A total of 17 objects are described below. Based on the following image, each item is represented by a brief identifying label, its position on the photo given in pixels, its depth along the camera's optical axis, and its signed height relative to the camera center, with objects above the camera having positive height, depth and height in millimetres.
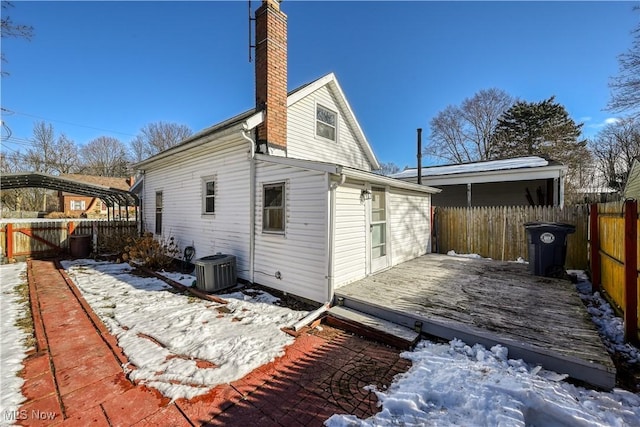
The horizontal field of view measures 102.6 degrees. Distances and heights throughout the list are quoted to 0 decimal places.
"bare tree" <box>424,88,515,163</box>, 26625 +9060
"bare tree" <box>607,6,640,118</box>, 12117 +6190
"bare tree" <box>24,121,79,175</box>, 33662 +8303
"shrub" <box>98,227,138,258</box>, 10938 -1235
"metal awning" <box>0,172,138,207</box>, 9945 +1242
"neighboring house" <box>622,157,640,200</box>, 12711 +1610
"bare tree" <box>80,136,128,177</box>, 40750 +9004
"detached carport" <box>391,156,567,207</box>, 10656 +1469
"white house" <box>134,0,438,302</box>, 5203 +387
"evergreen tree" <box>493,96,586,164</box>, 23453 +7477
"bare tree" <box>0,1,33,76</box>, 8031 +5887
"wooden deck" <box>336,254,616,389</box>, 3004 -1648
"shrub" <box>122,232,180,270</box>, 8336 -1380
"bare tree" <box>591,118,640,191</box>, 24234 +5920
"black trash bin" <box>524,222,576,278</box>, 6051 -853
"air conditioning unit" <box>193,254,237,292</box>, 5973 -1467
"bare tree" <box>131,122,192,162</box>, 38031 +11615
